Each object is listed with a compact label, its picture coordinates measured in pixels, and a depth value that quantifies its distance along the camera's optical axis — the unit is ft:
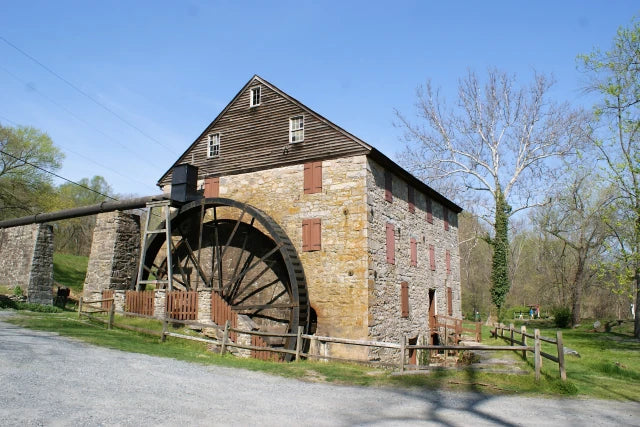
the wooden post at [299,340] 38.79
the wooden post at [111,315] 46.14
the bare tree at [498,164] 79.20
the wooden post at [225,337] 38.98
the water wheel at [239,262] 46.24
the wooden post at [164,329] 41.75
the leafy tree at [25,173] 93.56
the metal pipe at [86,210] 57.36
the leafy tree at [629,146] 54.65
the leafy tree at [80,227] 140.55
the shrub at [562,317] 101.35
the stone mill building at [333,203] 45.57
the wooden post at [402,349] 33.27
